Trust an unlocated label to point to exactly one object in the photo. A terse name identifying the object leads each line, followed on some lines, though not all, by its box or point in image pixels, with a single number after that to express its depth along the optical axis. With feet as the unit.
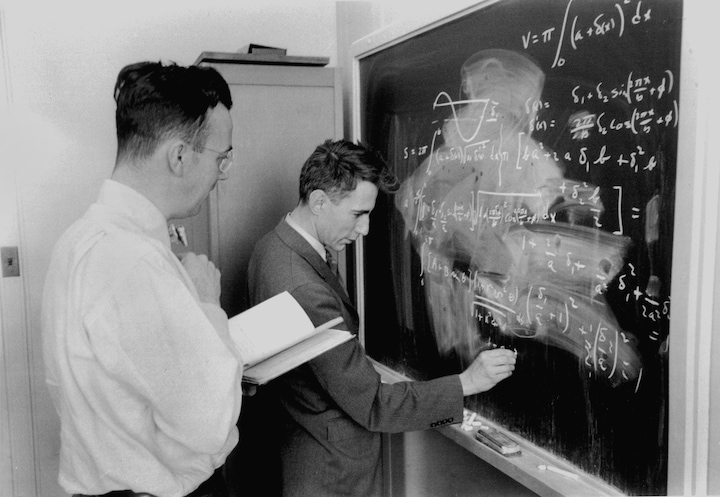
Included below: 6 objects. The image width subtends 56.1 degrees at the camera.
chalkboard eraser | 4.77
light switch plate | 8.18
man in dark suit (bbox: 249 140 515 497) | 5.18
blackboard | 3.69
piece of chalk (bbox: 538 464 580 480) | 4.37
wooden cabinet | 7.39
